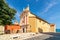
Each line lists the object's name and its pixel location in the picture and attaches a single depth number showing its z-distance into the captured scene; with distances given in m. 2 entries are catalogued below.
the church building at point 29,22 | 13.10
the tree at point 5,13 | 7.94
